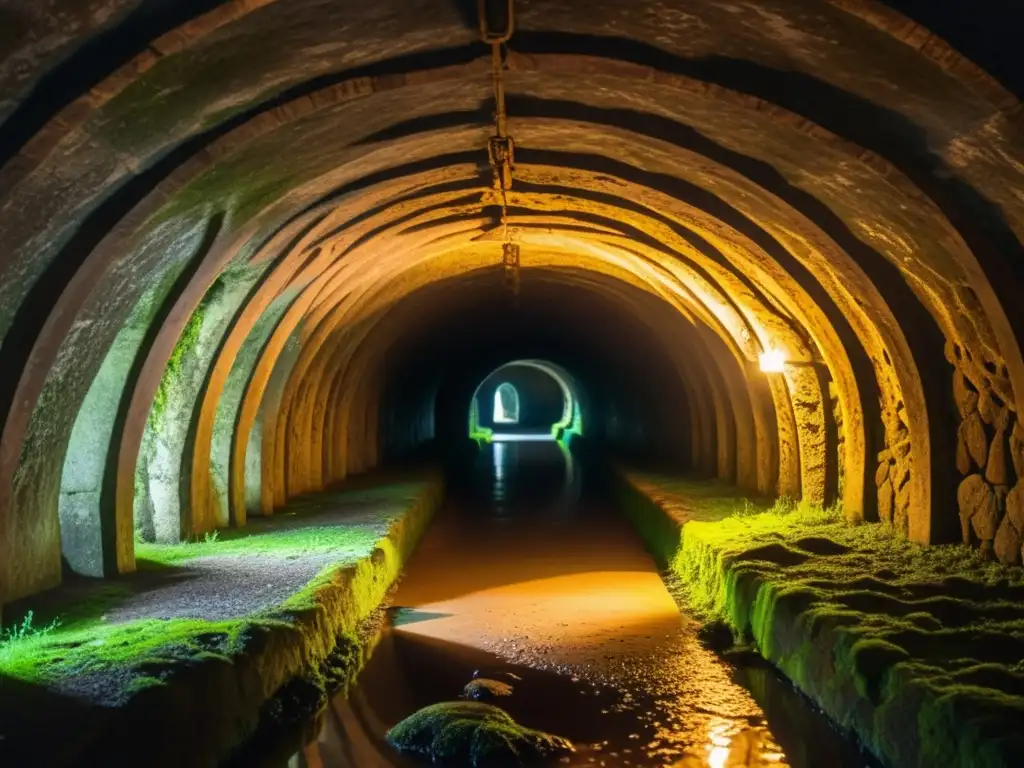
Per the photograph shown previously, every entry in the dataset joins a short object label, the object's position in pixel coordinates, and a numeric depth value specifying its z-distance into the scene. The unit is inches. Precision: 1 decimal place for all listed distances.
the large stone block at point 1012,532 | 287.1
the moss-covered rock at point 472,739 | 227.3
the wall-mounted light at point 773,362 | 438.9
